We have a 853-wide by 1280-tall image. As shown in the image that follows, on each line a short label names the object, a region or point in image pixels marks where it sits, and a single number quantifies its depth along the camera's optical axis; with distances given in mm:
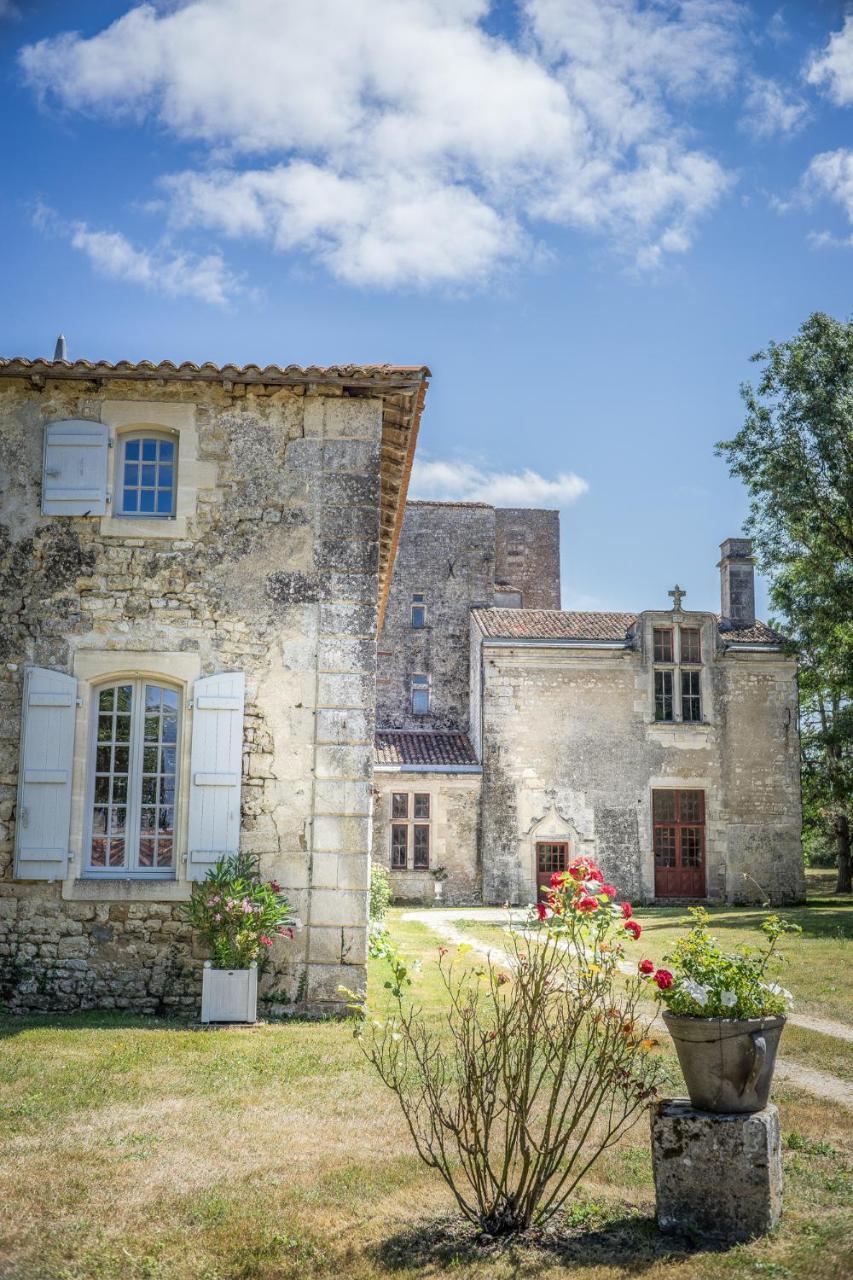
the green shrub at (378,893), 15307
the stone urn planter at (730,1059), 3955
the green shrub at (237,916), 8297
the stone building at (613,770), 24562
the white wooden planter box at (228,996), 8195
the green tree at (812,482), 21359
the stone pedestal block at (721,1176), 3922
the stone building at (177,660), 8695
